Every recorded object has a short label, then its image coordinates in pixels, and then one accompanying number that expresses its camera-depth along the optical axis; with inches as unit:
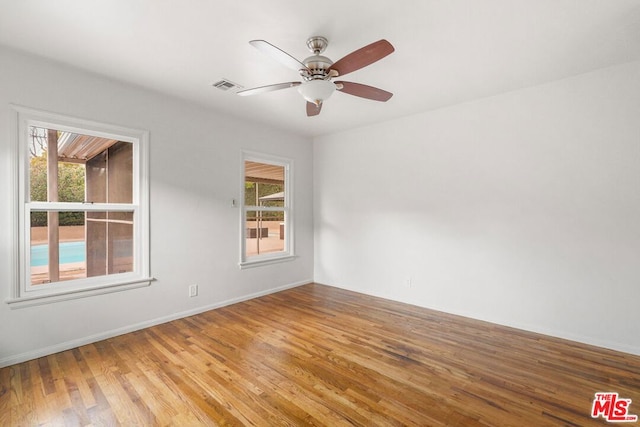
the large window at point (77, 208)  101.3
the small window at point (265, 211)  172.4
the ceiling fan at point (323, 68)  75.5
